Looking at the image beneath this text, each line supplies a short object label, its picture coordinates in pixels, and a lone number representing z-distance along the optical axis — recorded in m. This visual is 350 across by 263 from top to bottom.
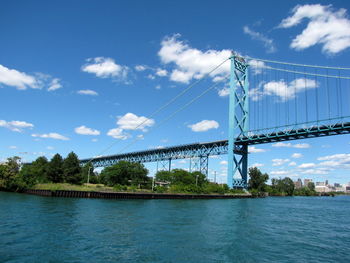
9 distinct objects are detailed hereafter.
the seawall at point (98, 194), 53.09
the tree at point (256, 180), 103.94
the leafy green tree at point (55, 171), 68.69
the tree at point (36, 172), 64.96
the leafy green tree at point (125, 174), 80.56
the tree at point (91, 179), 98.55
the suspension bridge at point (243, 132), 60.19
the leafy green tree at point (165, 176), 85.66
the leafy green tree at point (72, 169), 69.25
